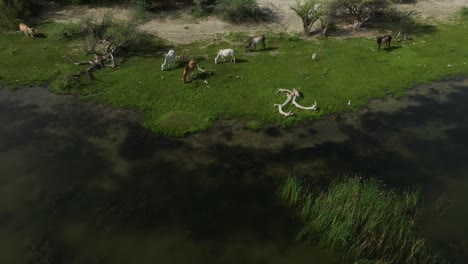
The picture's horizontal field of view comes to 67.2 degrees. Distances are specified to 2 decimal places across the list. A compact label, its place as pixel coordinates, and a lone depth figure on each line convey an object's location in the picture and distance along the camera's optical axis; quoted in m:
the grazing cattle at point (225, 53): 29.53
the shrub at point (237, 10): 36.94
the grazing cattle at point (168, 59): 28.63
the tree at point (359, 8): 35.31
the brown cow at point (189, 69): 26.84
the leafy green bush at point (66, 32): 34.38
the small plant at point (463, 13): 39.32
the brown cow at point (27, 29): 34.75
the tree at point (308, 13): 34.44
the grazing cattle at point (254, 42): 31.95
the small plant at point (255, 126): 22.25
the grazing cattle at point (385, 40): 31.12
